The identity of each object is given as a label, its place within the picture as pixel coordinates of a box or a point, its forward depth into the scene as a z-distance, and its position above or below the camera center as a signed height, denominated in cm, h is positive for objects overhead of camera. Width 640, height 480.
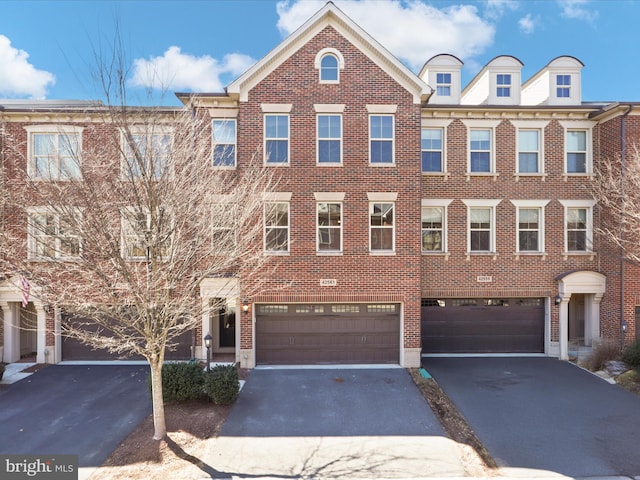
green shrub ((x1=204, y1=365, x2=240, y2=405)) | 842 -384
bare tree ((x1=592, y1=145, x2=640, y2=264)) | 1085 +141
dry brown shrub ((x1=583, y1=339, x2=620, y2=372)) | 1134 -414
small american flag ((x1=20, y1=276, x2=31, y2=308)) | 777 -118
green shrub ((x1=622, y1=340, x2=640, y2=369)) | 1050 -382
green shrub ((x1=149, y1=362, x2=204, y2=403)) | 852 -382
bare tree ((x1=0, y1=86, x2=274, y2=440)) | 613 +29
